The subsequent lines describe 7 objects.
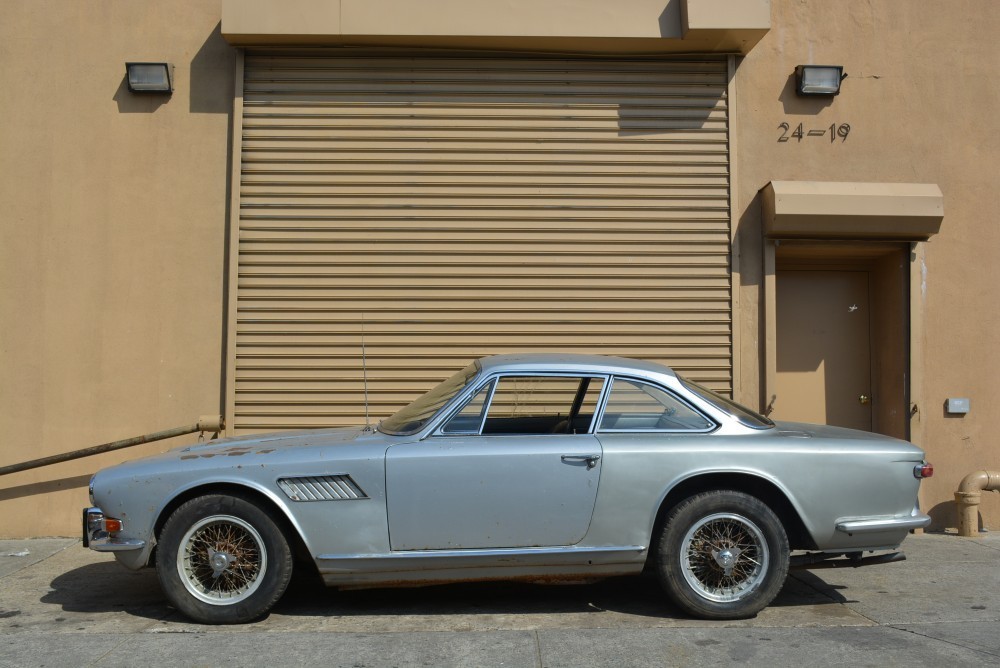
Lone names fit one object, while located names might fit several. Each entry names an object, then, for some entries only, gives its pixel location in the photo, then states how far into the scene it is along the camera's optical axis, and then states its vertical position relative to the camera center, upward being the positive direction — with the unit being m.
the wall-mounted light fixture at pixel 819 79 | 7.63 +2.46
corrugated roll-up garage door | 7.43 +1.18
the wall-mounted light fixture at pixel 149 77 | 7.44 +2.35
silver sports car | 4.73 -0.84
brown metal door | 7.95 +0.11
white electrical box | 7.52 -0.39
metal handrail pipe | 6.94 -0.79
